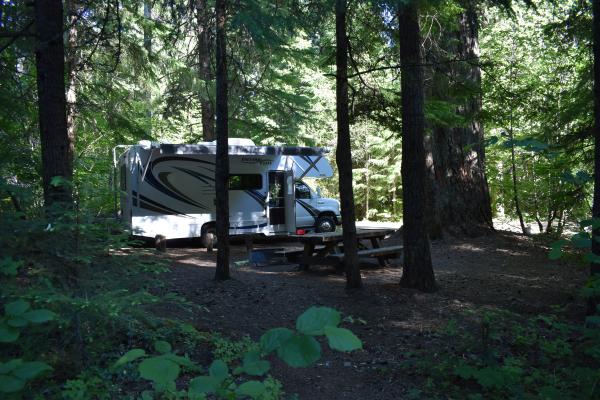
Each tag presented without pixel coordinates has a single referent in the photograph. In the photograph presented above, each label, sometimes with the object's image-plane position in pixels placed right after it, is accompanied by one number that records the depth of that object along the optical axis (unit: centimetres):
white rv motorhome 1420
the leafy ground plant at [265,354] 138
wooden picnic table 1025
